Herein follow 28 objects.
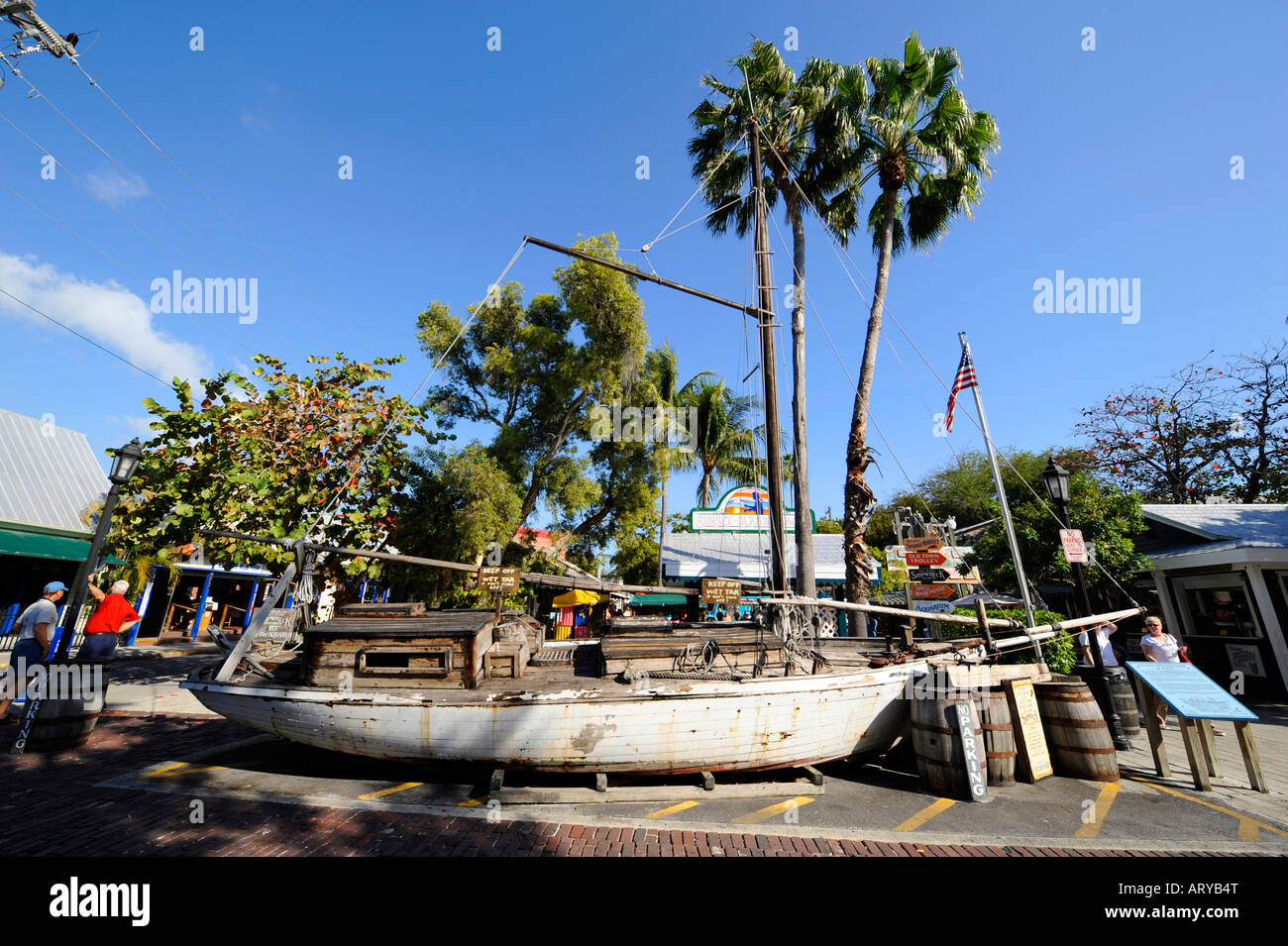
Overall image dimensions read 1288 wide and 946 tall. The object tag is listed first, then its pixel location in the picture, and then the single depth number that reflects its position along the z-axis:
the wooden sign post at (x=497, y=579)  7.29
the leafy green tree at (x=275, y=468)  9.95
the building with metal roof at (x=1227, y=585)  11.43
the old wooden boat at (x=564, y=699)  5.77
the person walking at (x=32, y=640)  7.71
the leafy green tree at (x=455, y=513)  13.74
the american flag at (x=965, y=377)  11.27
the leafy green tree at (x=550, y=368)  16.11
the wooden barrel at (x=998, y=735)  6.00
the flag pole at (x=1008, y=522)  8.69
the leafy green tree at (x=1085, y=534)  12.80
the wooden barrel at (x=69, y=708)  6.93
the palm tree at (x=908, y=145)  13.01
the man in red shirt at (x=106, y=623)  7.32
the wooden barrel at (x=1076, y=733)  6.23
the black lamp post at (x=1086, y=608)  7.95
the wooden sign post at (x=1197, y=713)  5.71
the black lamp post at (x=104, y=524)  7.44
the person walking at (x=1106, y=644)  8.84
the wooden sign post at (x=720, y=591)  7.43
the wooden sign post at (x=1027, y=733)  6.17
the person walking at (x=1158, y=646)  7.74
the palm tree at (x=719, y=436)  28.55
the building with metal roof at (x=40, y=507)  14.34
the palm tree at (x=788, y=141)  13.85
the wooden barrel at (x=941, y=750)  5.78
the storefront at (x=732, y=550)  21.12
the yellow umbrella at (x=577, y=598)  20.00
